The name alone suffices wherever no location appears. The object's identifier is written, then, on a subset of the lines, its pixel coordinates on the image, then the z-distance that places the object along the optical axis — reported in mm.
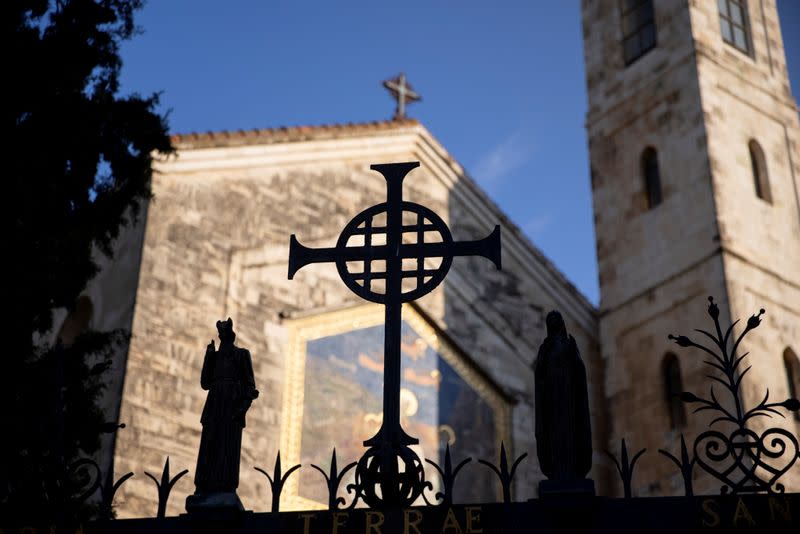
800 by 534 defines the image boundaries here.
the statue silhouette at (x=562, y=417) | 6977
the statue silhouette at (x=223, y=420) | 7133
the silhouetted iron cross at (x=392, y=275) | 7105
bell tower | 17391
